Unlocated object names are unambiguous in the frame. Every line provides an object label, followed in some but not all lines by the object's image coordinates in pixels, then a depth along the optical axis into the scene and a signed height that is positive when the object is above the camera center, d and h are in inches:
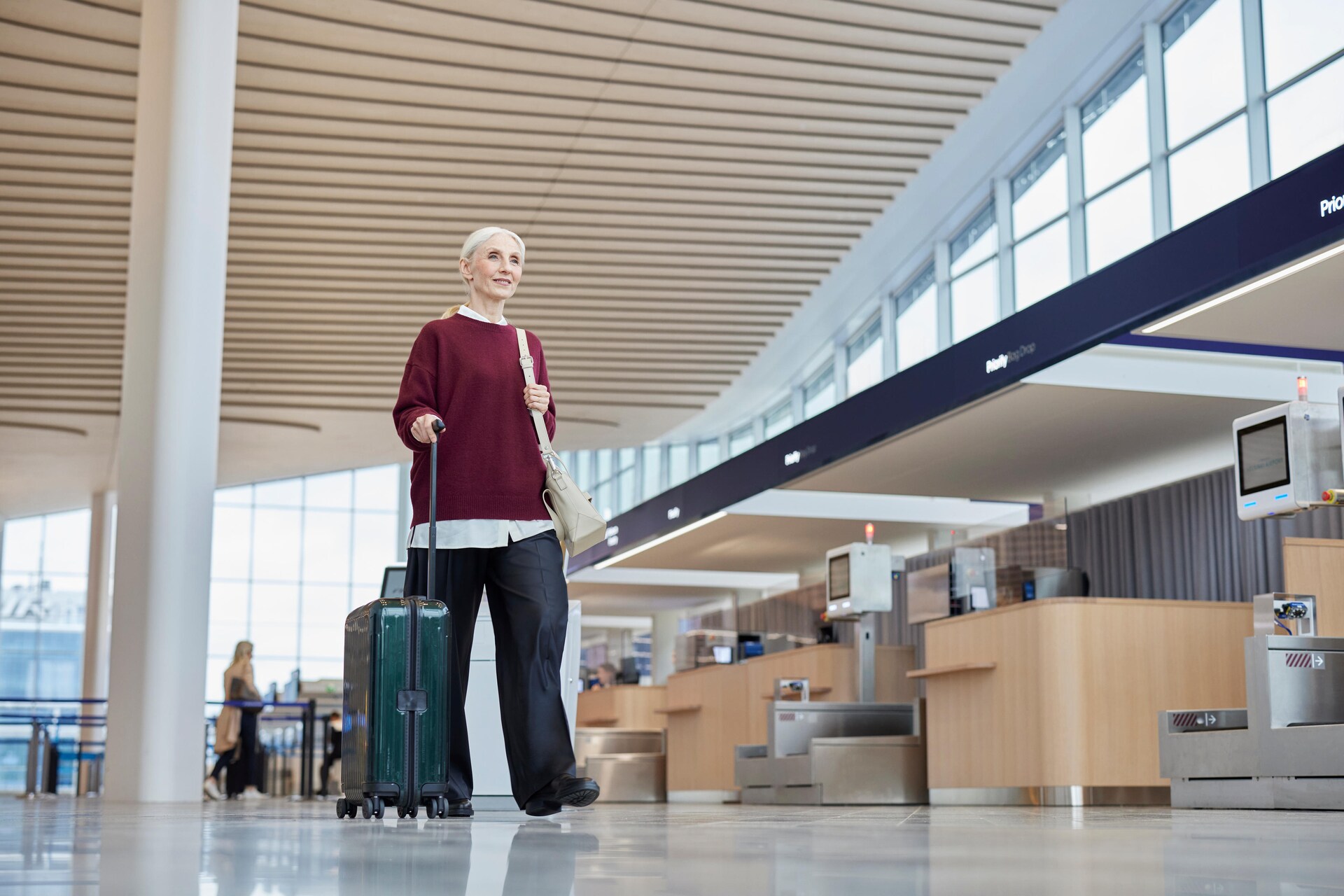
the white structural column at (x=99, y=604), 795.4 +28.1
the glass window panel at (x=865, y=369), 597.6 +120.8
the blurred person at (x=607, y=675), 688.4 -10.3
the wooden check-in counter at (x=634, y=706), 618.2 -22.5
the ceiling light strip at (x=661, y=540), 500.1 +44.2
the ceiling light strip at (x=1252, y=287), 222.8 +60.5
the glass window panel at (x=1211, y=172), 375.6 +129.3
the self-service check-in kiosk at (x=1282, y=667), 216.5 -2.2
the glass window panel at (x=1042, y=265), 460.1 +127.8
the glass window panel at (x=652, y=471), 820.6 +105.0
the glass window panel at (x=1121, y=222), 419.2 +129.2
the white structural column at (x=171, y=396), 268.7 +49.9
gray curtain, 393.1 +32.6
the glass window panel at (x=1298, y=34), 341.7 +151.3
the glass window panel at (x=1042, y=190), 467.8 +155.2
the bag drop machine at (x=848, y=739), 344.5 -21.4
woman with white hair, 130.6 +12.4
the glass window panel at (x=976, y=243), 511.2 +149.4
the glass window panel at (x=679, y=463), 796.0 +106.1
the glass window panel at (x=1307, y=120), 339.0 +129.1
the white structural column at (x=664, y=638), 805.9 +8.7
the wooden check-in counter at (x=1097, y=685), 283.1 -6.3
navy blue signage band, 215.9 +63.1
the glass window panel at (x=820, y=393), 644.1 +118.8
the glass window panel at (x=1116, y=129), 426.9 +160.1
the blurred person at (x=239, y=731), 468.4 -25.4
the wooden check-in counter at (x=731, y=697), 421.7 -14.9
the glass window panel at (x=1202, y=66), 382.9 +161.9
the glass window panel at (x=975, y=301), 504.4 +126.8
